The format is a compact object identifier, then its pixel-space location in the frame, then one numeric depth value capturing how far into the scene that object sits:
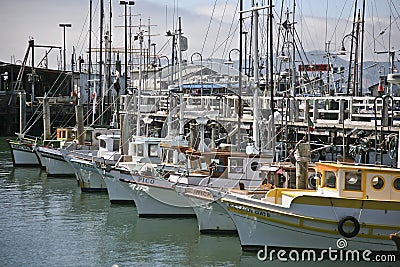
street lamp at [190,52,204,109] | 33.94
